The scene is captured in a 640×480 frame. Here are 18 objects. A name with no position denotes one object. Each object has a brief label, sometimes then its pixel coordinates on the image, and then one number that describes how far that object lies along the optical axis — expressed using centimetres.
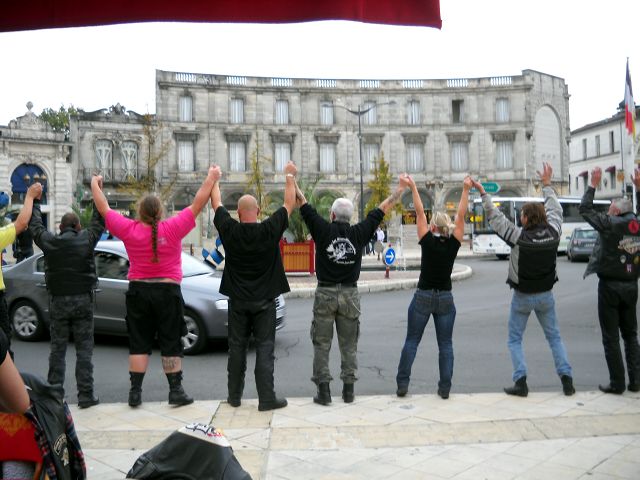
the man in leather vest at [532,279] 624
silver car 885
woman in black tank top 628
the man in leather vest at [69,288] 634
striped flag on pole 2190
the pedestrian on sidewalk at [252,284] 590
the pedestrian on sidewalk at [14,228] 569
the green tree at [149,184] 3262
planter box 2036
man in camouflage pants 611
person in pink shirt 583
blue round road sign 1998
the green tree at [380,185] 4333
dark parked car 2723
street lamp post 4564
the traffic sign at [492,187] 2042
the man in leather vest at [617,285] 629
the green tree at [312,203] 2122
